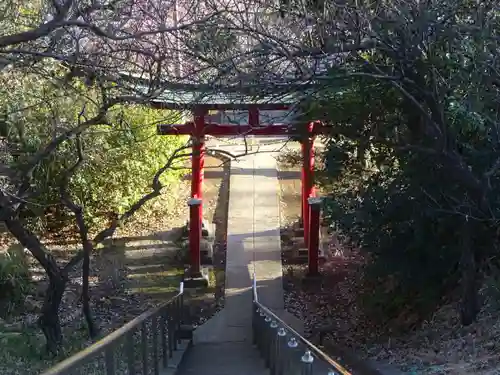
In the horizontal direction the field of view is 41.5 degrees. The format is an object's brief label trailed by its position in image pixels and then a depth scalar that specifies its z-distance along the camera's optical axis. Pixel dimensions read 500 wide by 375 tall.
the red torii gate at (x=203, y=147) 12.93
